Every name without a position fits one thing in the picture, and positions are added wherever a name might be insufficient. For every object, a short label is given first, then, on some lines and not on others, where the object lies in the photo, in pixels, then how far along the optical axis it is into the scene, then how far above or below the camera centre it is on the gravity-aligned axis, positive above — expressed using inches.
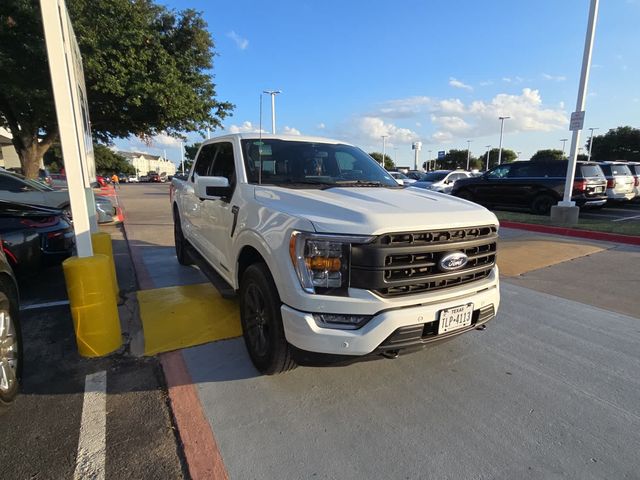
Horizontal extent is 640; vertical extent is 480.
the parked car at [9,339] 99.0 -46.1
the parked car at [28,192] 338.0 -21.2
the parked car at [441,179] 719.1 -24.2
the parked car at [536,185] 478.9 -25.2
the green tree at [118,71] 464.1 +128.7
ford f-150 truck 92.8 -25.5
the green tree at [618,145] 2074.3 +117.1
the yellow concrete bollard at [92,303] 126.6 -44.4
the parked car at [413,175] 1032.4 -22.3
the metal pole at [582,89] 389.4 +78.7
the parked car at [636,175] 572.1 -14.1
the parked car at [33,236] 181.0 -33.3
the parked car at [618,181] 526.0 -21.4
